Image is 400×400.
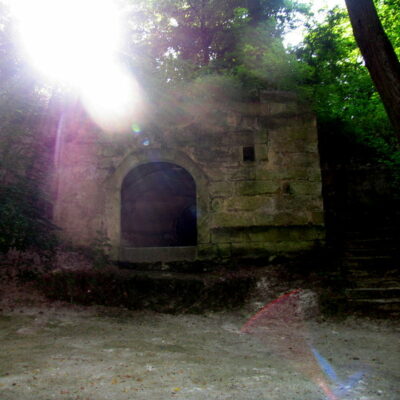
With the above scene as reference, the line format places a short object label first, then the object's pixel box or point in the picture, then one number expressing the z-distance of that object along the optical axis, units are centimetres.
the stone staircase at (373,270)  539
